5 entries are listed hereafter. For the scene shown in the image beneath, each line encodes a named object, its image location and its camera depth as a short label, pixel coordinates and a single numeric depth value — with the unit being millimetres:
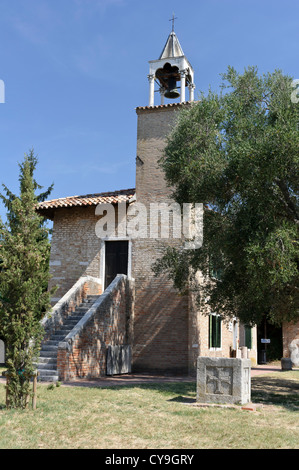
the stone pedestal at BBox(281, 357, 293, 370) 21484
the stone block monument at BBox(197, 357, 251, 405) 8930
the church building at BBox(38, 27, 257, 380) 15883
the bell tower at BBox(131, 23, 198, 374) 16125
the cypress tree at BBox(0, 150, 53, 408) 8016
